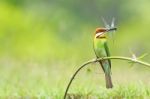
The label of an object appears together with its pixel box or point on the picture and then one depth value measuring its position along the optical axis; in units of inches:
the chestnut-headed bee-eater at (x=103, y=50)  555.8
